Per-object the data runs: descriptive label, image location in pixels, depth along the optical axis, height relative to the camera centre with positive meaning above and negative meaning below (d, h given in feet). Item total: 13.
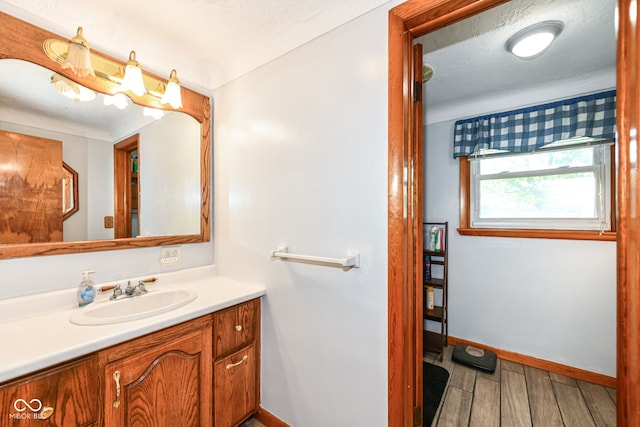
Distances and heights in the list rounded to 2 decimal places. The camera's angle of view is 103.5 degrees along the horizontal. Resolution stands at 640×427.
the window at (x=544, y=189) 6.24 +0.61
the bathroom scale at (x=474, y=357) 6.67 -4.06
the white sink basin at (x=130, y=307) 3.34 -1.43
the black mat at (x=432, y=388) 5.27 -4.20
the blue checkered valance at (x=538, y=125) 5.94 +2.27
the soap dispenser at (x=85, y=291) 3.91 -1.18
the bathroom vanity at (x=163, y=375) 2.63 -2.04
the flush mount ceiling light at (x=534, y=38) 4.52 +3.21
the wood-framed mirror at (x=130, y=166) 3.59 +0.97
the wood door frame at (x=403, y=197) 3.32 +0.21
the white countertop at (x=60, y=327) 2.56 -1.42
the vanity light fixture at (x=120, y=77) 3.76 +2.42
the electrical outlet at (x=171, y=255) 5.13 -0.84
